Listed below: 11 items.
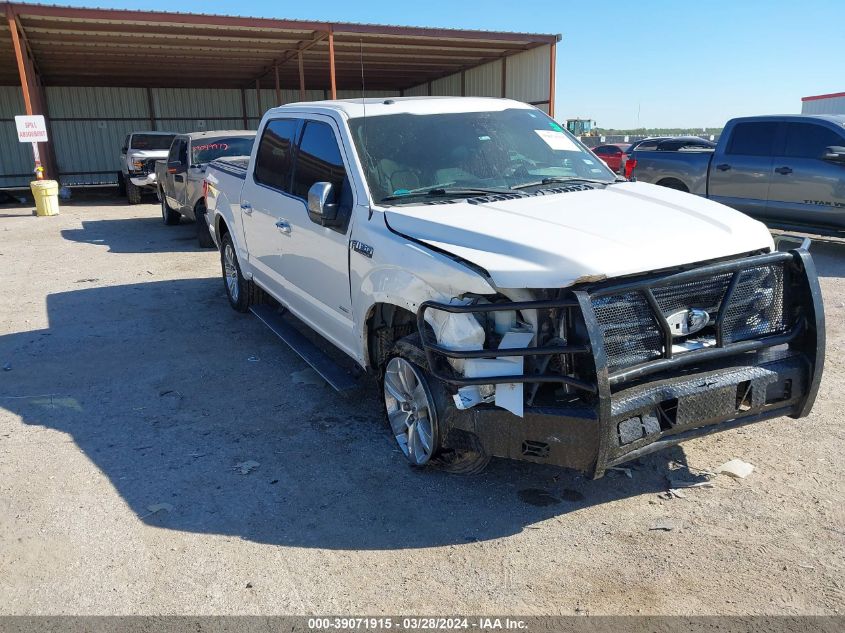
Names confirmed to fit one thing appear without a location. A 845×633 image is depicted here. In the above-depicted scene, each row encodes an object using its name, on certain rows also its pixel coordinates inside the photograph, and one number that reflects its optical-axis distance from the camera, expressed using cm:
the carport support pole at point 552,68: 2047
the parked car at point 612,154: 2354
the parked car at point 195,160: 1125
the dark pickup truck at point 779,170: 909
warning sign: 1661
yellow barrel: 1700
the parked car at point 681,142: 1950
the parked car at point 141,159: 1841
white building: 3488
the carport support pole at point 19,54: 1588
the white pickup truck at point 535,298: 301
